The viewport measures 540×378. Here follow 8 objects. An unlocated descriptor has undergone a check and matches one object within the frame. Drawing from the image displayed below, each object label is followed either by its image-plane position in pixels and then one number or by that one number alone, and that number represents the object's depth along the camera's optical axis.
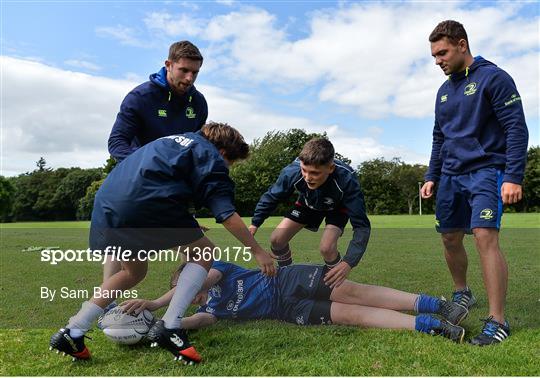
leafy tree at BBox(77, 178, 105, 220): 47.31
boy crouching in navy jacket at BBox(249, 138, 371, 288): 3.99
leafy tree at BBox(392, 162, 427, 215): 47.81
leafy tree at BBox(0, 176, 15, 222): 72.38
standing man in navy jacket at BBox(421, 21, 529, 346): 3.59
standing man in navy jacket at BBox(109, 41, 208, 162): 4.21
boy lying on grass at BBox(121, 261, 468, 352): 3.80
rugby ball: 3.36
